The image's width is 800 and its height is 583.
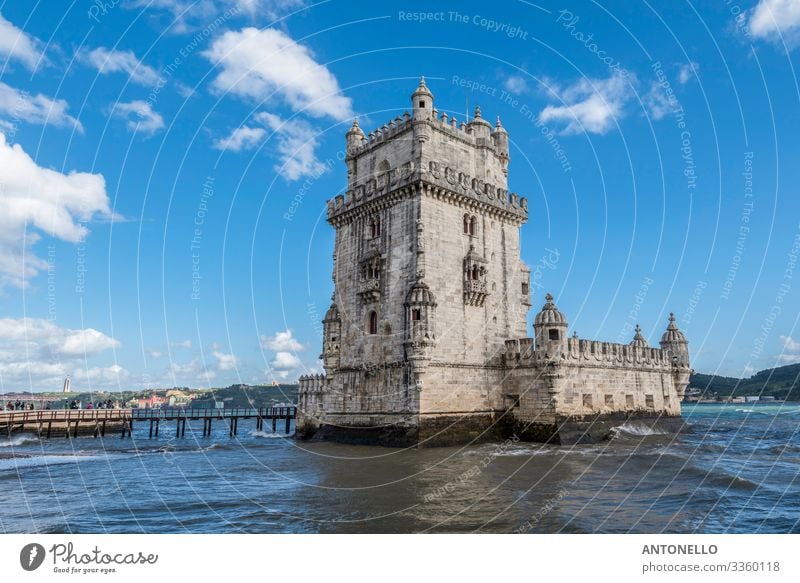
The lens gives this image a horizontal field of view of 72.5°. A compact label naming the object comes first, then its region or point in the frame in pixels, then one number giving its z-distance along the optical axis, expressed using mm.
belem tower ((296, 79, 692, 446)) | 31281
